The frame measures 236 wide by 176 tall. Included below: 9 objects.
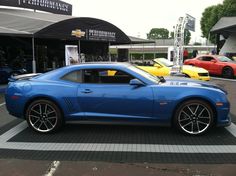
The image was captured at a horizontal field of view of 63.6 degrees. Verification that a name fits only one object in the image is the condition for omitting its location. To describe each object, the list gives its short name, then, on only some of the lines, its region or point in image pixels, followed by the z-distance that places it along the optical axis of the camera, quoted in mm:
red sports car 10353
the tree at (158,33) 82486
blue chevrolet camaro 3503
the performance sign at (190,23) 7847
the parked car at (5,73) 8484
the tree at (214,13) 32006
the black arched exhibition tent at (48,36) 9704
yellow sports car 7813
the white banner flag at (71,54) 9273
